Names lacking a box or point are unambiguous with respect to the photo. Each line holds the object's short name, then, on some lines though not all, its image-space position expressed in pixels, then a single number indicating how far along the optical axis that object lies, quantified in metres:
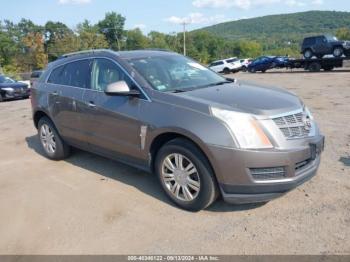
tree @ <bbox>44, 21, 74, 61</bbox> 69.95
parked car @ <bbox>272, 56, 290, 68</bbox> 33.60
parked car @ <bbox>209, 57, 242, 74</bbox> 36.62
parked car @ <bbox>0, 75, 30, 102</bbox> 18.28
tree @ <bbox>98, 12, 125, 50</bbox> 100.09
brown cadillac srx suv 3.62
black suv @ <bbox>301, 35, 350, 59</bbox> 25.25
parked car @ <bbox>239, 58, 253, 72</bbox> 37.84
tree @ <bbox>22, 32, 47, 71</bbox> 64.45
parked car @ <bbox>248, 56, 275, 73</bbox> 33.88
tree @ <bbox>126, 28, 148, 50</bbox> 102.75
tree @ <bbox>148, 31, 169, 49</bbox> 104.40
